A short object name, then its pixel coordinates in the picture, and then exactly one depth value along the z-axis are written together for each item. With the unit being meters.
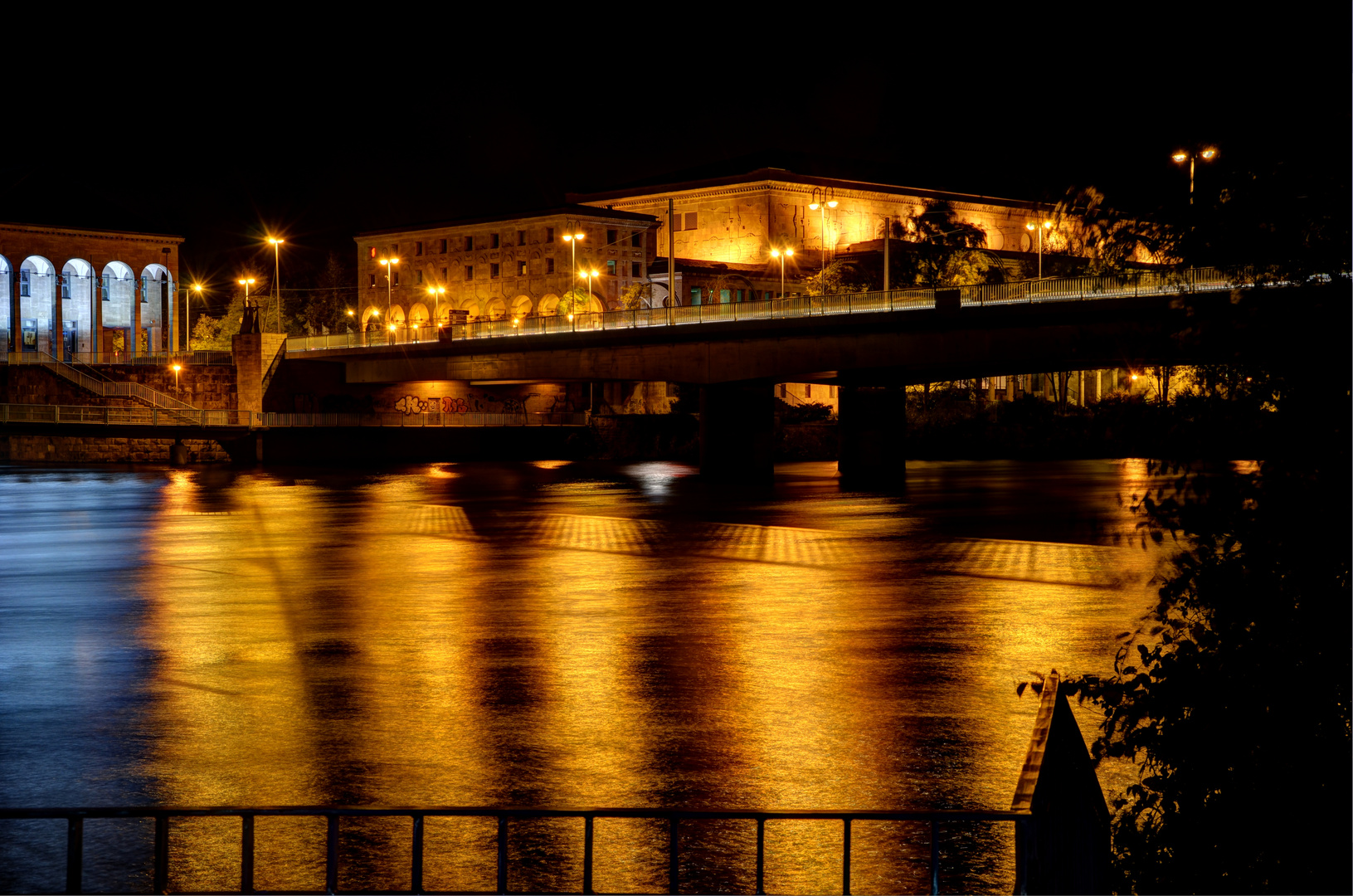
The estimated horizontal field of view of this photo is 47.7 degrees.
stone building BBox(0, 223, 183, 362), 121.19
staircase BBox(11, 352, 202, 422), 91.75
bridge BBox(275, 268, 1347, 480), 56.94
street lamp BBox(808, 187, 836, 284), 148.00
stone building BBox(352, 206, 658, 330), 134.88
